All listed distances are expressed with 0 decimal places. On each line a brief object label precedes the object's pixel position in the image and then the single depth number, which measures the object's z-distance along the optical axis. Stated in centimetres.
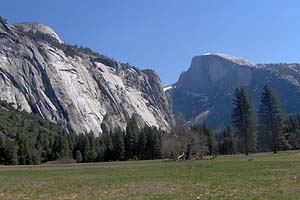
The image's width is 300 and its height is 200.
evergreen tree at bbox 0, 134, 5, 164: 12425
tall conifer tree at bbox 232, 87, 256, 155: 10462
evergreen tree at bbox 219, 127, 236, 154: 15827
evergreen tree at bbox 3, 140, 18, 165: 12469
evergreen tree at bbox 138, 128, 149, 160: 14488
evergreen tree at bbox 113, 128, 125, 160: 14388
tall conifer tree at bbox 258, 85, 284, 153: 10488
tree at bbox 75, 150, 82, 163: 14661
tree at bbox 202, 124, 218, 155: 14792
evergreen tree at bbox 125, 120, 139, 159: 14625
